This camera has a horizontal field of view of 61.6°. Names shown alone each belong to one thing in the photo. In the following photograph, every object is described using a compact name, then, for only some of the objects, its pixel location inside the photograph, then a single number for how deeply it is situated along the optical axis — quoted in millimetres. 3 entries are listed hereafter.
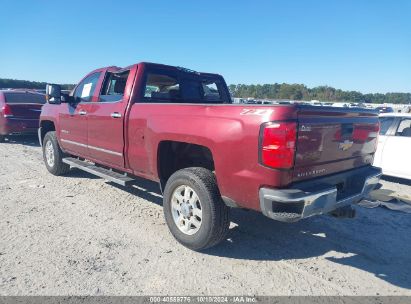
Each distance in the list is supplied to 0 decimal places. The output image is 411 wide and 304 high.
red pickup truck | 2947
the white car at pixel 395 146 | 7066
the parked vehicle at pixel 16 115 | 10602
